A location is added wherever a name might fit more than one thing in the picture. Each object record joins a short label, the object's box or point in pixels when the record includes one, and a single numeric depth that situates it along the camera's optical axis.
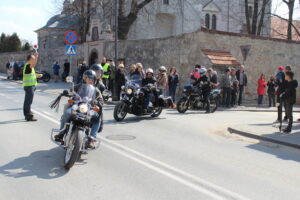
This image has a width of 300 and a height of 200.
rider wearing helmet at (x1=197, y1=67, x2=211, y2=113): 14.98
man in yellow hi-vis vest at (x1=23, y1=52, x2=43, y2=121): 10.64
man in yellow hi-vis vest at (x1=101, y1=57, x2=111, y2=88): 17.66
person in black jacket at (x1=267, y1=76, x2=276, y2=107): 20.11
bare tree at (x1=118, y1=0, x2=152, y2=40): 32.66
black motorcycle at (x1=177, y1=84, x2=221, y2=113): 14.57
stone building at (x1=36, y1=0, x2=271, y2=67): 41.28
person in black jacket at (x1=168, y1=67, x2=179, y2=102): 17.44
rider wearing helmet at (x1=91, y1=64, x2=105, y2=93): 7.72
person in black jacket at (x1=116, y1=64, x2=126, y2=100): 16.89
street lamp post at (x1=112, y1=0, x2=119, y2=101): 17.41
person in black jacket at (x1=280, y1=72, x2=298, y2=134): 10.48
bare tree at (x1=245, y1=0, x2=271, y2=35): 33.34
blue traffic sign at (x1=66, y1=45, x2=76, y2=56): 19.77
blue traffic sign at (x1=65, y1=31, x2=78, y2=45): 18.97
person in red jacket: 20.39
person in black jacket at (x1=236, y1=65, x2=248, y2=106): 18.98
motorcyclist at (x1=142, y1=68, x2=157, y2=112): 12.12
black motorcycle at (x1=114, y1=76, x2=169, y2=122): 11.54
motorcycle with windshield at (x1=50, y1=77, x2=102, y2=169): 6.00
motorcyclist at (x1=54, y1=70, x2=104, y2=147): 6.64
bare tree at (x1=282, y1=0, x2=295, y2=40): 33.28
